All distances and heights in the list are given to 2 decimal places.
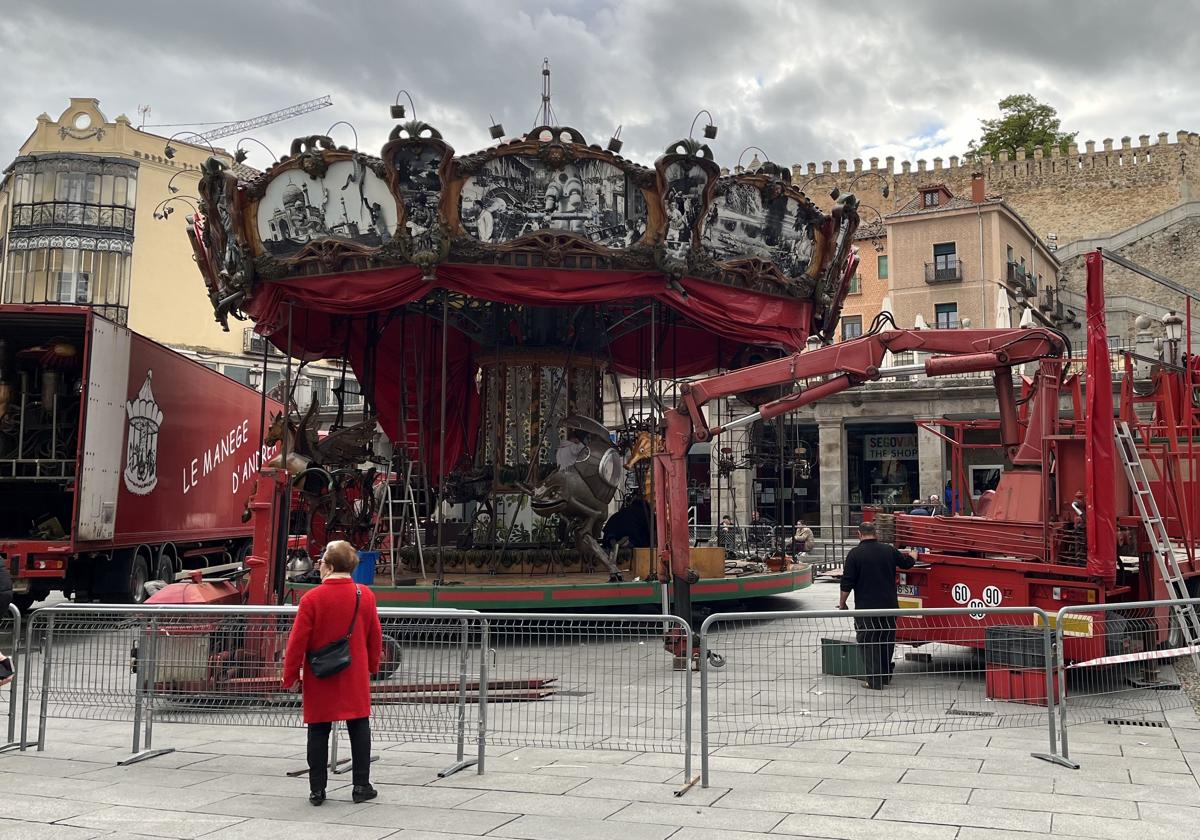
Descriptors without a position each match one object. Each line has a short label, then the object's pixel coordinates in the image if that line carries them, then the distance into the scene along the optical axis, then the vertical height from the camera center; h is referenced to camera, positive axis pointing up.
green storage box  7.44 -0.94
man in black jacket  10.00 -0.37
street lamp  12.75 +2.69
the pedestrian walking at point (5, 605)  7.51 -0.59
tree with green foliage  72.25 +28.41
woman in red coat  6.05 -0.85
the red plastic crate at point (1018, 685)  8.66 -1.29
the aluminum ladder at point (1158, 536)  9.59 -0.01
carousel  13.59 +3.37
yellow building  39.94 +11.64
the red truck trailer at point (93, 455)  14.01 +1.07
